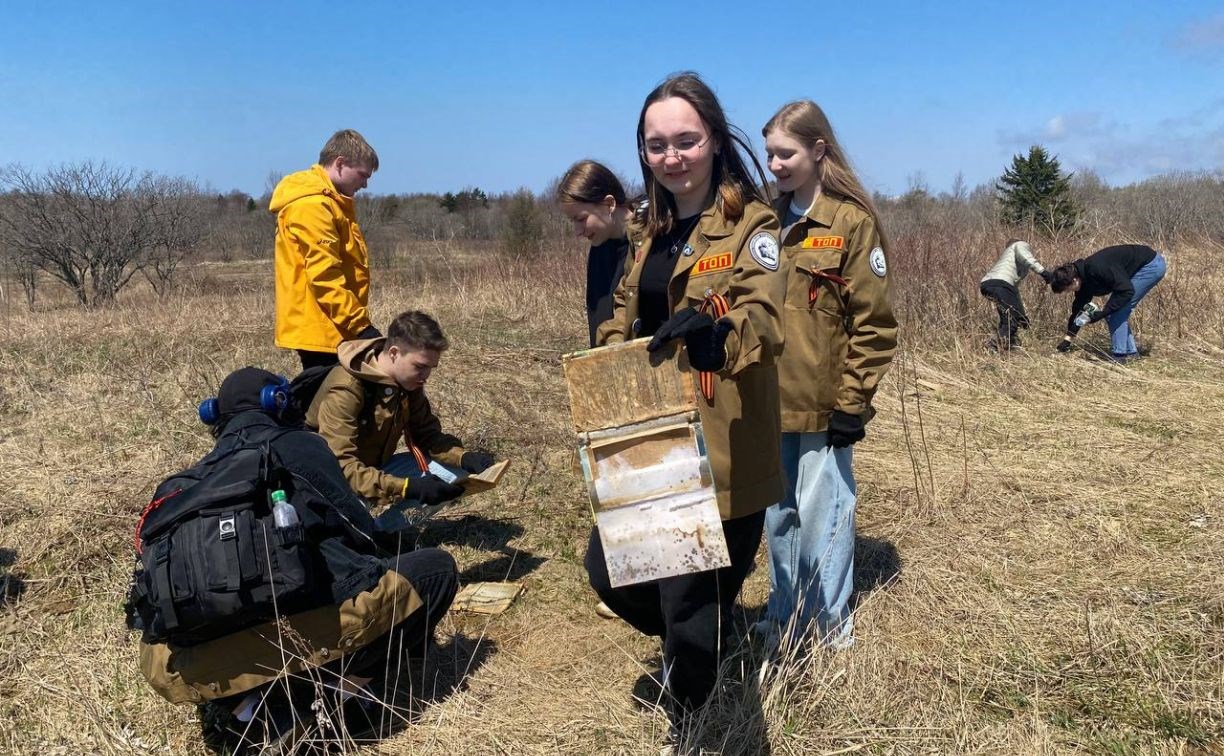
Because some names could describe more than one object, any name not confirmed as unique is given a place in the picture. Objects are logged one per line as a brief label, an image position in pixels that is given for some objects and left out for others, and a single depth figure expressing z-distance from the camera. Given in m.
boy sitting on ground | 3.04
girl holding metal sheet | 1.74
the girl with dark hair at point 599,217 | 3.41
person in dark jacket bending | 7.28
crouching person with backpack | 1.89
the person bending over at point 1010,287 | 7.73
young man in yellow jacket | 3.72
